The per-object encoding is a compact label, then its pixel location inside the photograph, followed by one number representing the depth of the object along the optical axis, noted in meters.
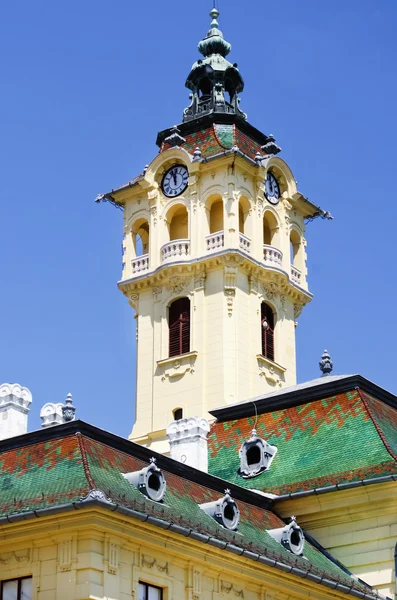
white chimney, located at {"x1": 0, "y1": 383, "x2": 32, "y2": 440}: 42.81
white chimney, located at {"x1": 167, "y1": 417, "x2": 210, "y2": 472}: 44.78
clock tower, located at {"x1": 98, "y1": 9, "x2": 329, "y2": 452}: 62.81
